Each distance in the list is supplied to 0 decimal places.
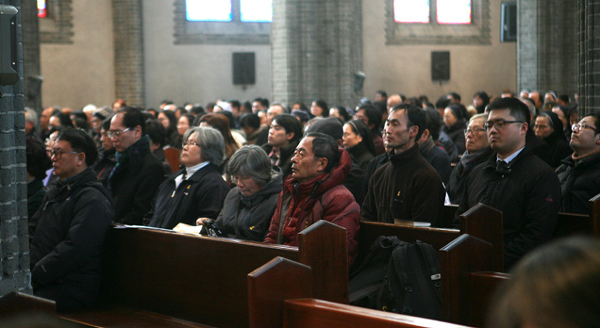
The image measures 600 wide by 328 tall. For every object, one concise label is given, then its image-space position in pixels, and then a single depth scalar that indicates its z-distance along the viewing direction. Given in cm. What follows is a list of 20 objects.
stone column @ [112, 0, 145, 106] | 2130
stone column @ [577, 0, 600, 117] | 656
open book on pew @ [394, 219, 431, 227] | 436
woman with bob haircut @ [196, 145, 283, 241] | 464
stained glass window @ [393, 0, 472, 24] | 2302
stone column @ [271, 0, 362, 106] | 1476
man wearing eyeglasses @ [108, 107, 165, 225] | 583
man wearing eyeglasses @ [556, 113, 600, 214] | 532
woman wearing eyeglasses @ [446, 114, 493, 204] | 577
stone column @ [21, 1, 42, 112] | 1481
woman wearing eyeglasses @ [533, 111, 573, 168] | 739
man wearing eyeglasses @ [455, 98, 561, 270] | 402
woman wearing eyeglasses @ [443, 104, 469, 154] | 990
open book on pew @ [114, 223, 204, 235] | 457
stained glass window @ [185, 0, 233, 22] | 2206
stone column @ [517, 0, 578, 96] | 1592
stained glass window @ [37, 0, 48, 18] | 2047
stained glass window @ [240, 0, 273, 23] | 2239
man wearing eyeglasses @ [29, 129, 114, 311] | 427
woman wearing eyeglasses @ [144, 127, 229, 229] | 521
